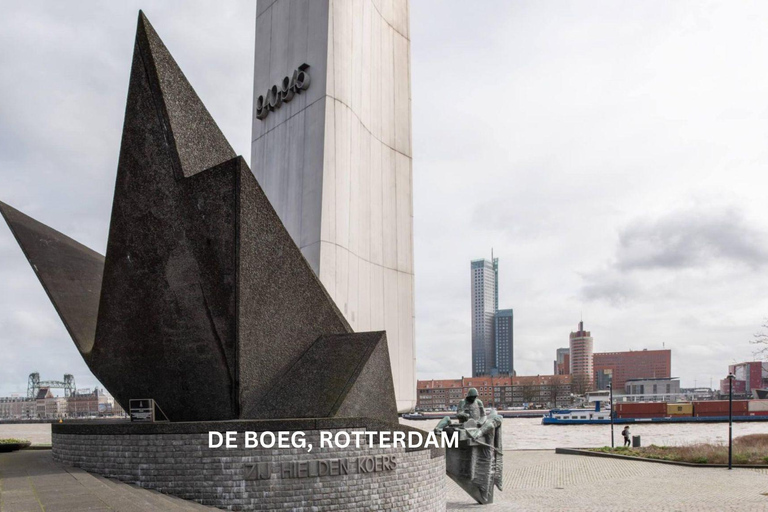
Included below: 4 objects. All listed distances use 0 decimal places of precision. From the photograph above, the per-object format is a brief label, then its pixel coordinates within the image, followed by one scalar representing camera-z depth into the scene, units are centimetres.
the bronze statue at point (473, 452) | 1509
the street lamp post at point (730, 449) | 2302
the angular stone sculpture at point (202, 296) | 1255
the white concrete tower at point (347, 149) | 2264
